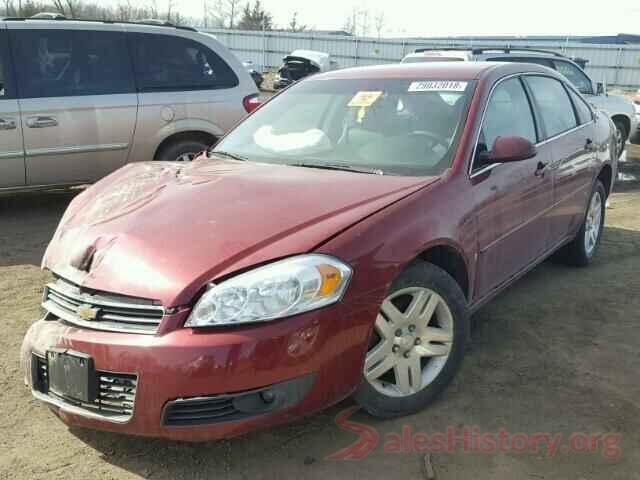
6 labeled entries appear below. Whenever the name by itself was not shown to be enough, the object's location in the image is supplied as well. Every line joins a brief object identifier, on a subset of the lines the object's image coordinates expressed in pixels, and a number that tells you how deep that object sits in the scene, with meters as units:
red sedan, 2.37
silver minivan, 5.94
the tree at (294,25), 54.59
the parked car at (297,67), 21.16
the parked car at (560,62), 8.76
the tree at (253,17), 52.16
